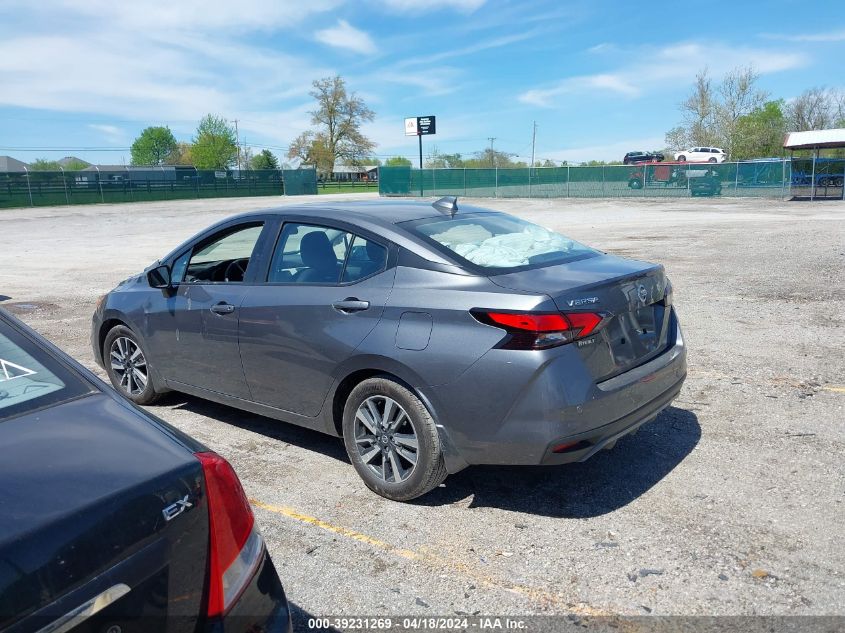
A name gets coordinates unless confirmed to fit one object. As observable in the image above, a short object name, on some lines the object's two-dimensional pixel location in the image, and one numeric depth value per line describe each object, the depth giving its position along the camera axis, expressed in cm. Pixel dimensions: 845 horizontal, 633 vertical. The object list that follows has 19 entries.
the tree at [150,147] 12838
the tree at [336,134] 8000
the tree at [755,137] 5756
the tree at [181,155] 10666
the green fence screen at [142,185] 4503
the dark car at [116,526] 152
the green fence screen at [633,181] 3397
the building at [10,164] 9025
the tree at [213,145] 9919
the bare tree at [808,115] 6500
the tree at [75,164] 11794
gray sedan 339
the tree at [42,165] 10961
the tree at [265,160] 9249
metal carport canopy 3047
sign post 5703
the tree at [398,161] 11720
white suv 5125
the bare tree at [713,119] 6053
